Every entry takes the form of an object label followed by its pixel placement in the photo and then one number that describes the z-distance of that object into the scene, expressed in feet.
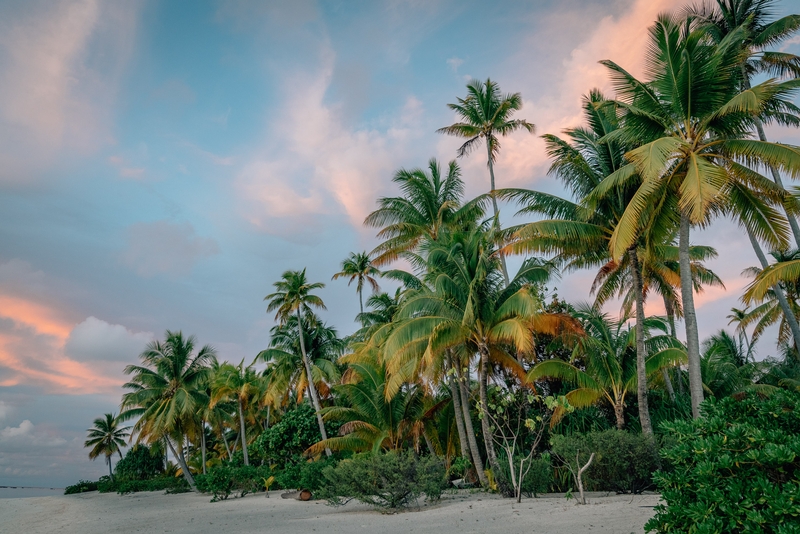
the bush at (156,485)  124.16
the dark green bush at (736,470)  13.97
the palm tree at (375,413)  76.43
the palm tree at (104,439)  173.06
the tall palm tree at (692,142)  38.50
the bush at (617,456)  41.55
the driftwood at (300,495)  65.57
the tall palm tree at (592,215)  49.62
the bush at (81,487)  164.45
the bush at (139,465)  152.66
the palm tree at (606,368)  56.85
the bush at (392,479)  43.06
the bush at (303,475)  64.03
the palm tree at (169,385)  104.47
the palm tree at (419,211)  76.07
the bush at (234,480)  75.00
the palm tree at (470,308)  50.37
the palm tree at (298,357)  100.48
